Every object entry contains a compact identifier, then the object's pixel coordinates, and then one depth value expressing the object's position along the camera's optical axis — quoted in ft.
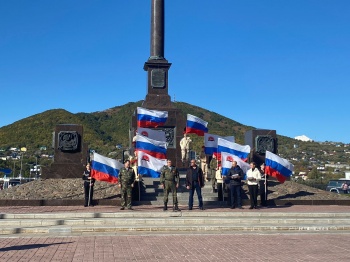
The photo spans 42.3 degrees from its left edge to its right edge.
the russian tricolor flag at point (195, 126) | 65.87
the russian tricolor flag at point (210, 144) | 62.49
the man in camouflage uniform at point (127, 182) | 47.73
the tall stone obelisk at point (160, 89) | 75.72
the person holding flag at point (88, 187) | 51.37
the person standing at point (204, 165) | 67.25
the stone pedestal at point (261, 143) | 72.10
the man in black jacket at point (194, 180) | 47.75
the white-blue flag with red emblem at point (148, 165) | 50.96
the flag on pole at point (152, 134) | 55.72
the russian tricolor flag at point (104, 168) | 51.42
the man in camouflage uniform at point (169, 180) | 46.21
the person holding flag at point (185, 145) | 69.87
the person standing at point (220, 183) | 54.54
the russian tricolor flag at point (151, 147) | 52.54
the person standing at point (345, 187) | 100.32
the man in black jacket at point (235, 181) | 50.08
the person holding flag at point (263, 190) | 54.86
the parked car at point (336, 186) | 103.96
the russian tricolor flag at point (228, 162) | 52.06
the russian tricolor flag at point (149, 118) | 63.26
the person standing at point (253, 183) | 50.57
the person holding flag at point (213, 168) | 59.72
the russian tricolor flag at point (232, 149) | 54.03
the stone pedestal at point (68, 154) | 67.87
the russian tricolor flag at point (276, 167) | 56.54
